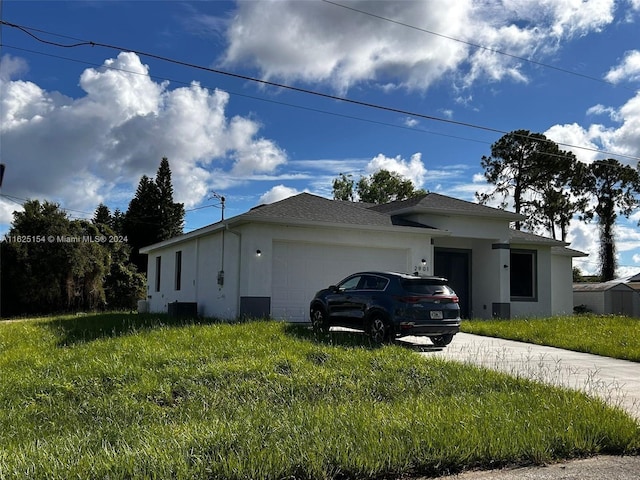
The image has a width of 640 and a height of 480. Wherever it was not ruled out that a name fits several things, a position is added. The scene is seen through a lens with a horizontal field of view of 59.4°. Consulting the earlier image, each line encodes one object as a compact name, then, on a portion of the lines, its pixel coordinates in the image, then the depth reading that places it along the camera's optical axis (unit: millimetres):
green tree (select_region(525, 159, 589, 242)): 40781
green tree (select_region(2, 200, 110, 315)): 32750
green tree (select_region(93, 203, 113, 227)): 53094
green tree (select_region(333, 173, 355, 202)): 52375
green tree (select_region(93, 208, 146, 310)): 39188
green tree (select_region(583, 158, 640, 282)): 42625
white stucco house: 16531
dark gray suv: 11648
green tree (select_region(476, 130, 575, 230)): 40656
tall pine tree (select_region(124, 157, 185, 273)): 49125
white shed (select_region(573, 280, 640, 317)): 31141
